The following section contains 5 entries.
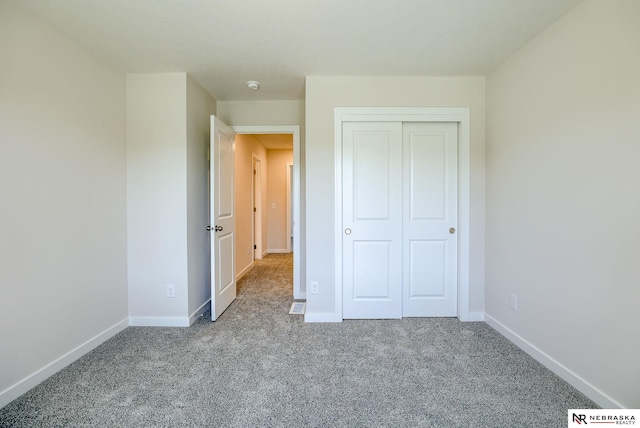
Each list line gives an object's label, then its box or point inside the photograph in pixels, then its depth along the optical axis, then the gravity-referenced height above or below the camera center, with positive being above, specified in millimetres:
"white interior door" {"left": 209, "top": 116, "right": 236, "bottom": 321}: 2754 -132
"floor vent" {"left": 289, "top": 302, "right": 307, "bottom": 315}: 3000 -1161
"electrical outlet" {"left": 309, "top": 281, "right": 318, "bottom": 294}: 2768 -841
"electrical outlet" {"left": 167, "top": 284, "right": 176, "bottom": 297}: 2666 -814
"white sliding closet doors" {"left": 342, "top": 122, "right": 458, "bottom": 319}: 2754 -143
